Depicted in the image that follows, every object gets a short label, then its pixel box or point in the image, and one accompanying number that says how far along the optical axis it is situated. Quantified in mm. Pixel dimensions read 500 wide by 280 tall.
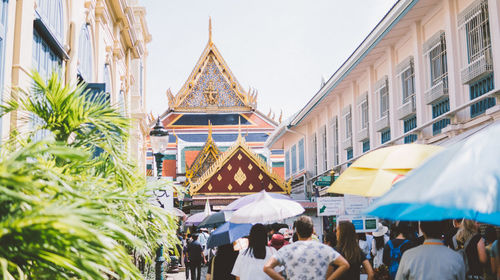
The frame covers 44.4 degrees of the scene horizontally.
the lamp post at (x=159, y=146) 11953
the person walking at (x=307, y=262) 5527
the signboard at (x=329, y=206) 13328
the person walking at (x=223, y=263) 7900
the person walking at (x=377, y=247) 10031
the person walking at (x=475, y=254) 5595
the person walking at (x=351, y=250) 6301
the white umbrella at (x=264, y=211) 9352
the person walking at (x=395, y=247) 7184
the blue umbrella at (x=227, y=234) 8445
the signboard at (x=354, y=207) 12410
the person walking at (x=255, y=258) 6504
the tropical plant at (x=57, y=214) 2789
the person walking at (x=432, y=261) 4598
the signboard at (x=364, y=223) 11406
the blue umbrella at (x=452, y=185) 3107
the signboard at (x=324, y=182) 18306
